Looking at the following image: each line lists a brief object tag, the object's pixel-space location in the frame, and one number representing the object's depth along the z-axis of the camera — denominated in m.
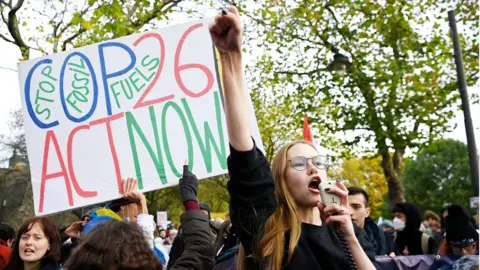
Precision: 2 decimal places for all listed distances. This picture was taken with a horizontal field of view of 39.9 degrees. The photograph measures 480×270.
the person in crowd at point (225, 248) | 3.54
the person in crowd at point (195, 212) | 2.71
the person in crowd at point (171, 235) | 13.38
